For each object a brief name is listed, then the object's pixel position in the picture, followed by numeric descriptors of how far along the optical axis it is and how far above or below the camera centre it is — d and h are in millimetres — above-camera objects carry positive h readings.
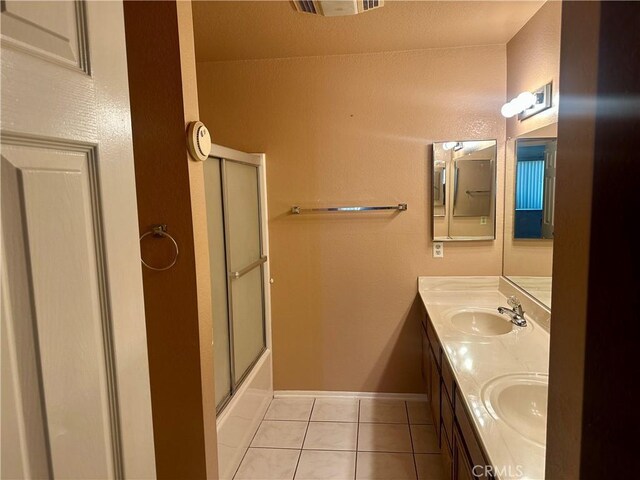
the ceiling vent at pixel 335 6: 1666 +809
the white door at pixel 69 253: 514 -76
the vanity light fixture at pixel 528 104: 1993 +474
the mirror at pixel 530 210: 2055 -106
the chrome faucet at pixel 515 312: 2074 -647
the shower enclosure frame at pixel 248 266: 2209 -421
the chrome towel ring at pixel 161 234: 1608 -134
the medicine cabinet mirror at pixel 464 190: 2666 +20
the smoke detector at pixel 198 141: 1562 +235
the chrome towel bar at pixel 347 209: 2758 -87
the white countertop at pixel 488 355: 1079 -697
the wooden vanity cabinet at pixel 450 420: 1278 -910
